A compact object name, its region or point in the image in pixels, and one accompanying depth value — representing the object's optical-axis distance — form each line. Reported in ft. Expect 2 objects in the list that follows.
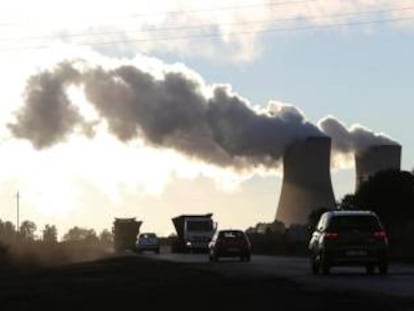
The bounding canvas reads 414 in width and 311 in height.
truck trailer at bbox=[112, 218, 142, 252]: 332.80
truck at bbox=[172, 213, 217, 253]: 266.16
